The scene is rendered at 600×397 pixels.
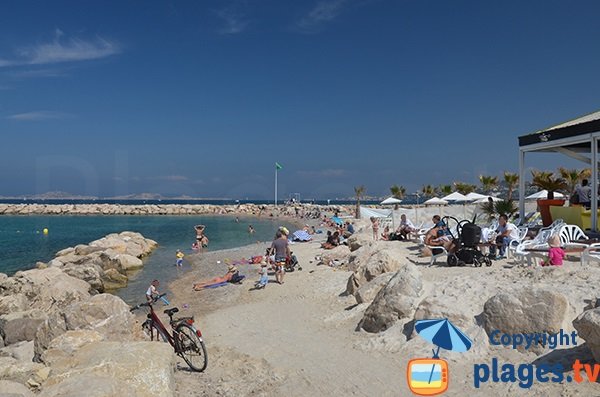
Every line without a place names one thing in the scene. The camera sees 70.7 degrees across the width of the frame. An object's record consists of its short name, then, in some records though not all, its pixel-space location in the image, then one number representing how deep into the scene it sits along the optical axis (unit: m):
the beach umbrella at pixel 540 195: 23.82
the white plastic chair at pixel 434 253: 10.37
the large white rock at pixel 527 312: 5.22
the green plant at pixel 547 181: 18.67
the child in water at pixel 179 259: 19.38
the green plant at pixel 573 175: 23.76
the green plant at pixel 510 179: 26.96
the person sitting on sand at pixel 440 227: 11.74
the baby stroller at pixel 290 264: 14.03
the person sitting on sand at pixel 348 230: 21.43
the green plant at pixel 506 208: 17.89
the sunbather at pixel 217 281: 13.99
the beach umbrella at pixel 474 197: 27.02
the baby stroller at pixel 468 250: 9.70
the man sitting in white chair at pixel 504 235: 10.36
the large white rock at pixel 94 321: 6.95
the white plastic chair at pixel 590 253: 8.58
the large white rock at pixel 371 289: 8.38
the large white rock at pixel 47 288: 11.25
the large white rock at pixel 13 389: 4.27
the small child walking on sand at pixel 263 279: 12.45
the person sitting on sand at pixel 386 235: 18.26
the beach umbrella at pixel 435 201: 27.94
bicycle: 6.39
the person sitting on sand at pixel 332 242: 19.07
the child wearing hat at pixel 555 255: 8.45
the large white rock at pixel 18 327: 8.49
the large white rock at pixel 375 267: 9.27
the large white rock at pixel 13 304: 10.37
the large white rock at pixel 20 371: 5.12
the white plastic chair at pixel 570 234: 10.18
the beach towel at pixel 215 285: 13.87
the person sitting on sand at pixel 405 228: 16.88
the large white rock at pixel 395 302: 6.82
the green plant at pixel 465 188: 36.47
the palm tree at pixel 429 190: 47.81
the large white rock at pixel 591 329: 4.27
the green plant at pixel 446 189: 38.59
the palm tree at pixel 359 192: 45.29
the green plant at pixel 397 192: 46.65
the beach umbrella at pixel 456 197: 26.96
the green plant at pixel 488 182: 33.78
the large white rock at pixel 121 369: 4.40
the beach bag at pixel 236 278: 13.98
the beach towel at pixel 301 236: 24.20
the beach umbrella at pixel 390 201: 32.06
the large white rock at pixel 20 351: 7.22
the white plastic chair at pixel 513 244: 10.33
